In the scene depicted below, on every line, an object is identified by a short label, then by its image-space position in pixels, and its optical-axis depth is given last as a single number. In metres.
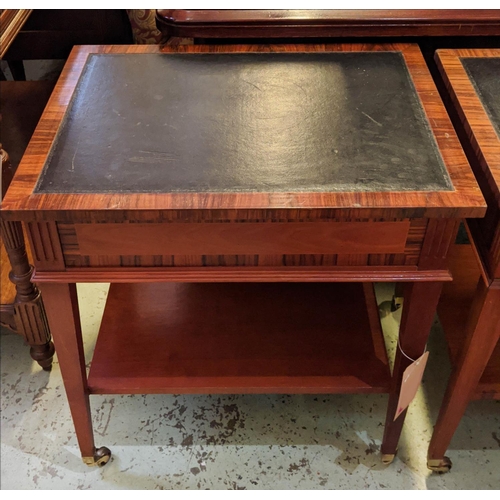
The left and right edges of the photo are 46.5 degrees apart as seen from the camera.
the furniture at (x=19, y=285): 0.92
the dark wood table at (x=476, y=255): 0.71
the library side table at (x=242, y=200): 0.66
